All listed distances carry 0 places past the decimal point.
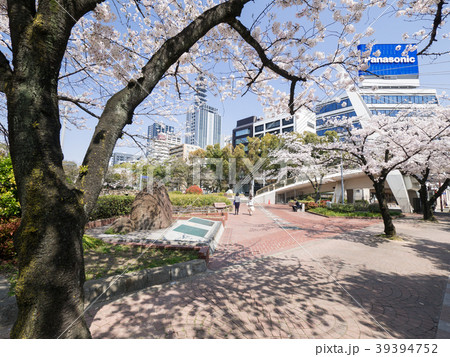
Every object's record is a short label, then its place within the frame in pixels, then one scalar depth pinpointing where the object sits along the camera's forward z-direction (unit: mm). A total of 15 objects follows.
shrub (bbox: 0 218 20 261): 4461
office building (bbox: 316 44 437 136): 37531
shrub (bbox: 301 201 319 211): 22486
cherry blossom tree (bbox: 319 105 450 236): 9109
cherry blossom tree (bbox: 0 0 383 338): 1662
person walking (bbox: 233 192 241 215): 17388
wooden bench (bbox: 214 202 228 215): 16589
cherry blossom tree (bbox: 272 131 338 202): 24391
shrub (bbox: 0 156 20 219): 4703
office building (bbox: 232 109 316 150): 55859
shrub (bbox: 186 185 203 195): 24219
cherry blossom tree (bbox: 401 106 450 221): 10977
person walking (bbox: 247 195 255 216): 17672
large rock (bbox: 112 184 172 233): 8091
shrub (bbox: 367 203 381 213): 18658
